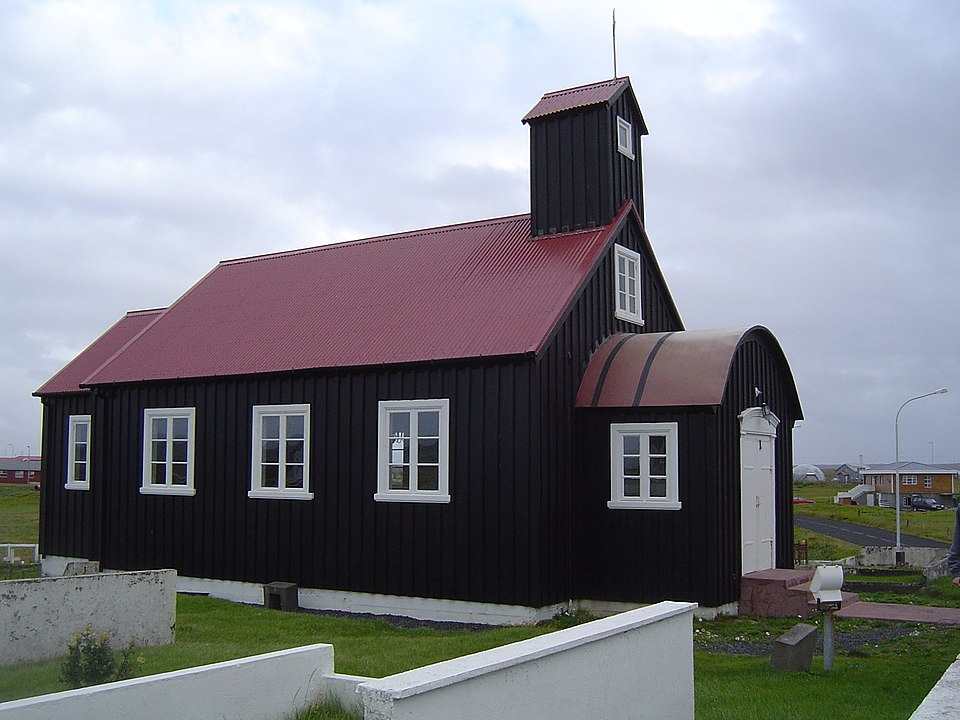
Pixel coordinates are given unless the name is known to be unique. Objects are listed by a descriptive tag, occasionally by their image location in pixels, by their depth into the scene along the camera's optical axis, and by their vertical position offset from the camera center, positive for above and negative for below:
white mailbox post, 9.93 -1.44
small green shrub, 8.05 -1.79
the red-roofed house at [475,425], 14.40 +0.35
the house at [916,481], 99.62 -3.42
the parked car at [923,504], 85.62 -4.83
